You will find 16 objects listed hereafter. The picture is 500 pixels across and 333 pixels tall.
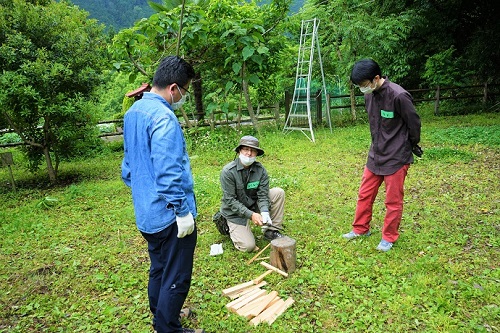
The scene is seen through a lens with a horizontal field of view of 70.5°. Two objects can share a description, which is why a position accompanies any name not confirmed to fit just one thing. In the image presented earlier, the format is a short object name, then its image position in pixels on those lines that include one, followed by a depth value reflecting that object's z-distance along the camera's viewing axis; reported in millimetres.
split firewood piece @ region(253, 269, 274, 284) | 3432
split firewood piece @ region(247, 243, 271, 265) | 3805
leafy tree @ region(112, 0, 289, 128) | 7297
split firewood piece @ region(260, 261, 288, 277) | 3524
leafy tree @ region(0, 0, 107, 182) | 6363
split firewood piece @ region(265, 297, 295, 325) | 2918
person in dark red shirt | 3498
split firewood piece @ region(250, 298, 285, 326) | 2918
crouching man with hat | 3859
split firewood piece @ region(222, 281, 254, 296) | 3277
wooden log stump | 3521
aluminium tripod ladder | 9992
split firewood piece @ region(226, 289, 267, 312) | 3078
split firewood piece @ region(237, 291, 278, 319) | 2981
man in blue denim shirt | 2131
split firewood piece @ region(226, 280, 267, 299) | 3258
